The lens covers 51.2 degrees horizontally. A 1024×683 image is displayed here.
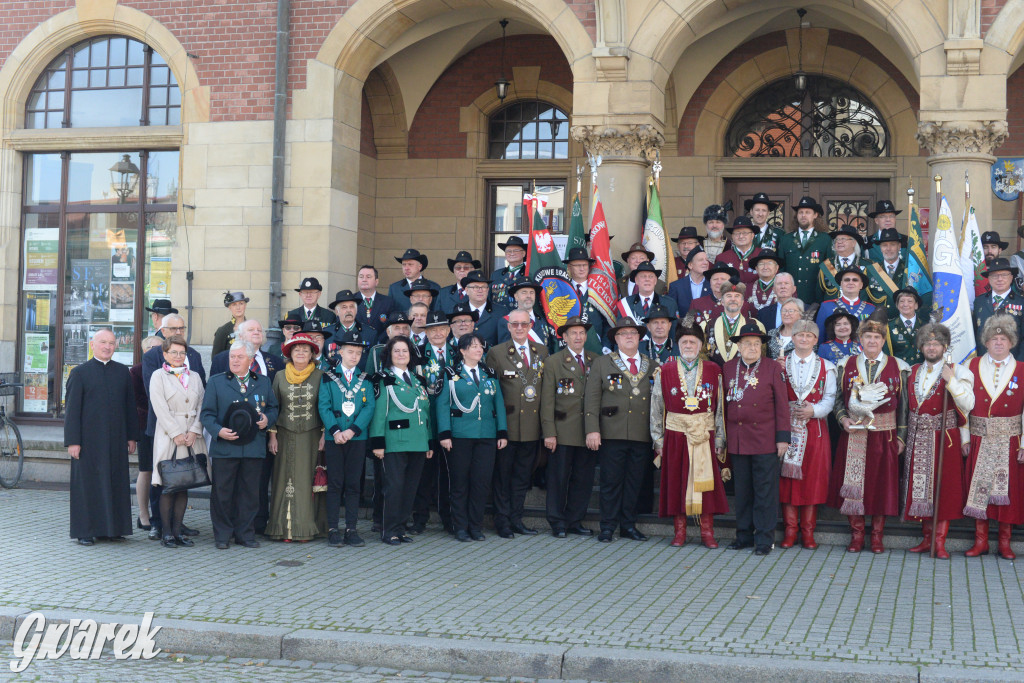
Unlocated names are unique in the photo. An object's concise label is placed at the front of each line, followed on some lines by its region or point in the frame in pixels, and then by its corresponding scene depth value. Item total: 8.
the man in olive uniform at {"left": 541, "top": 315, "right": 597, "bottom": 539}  8.85
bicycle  11.14
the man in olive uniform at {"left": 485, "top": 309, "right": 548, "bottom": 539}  8.92
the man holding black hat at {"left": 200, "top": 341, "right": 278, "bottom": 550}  8.29
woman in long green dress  8.57
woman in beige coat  8.29
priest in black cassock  8.39
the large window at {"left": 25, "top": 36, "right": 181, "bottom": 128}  13.69
